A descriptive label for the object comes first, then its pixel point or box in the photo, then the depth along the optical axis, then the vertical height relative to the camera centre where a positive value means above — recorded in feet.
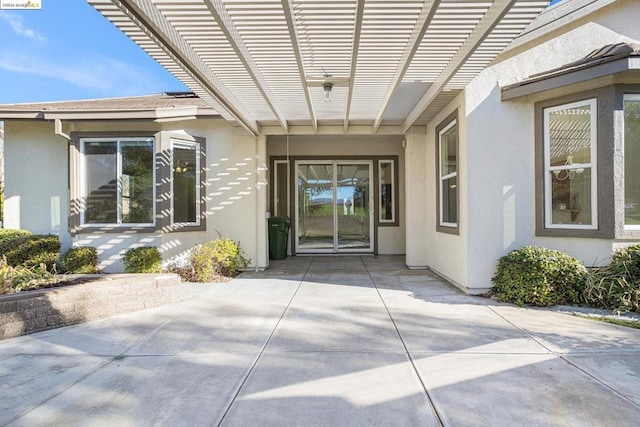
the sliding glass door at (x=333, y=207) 36.35 +0.52
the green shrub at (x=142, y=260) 23.90 -2.99
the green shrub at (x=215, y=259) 24.02 -3.09
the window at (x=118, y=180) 25.57 +2.31
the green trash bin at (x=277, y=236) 33.01 -2.14
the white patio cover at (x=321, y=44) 12.12 +6.56
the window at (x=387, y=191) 35.83 +1.99
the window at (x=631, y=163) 17.76 +2.22
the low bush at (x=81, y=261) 24.32 -3.05
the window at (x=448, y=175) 22.21 +2.27
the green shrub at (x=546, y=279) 17.25 -3.23
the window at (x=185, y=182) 25.99 +2.21
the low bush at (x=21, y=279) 15.17 -2.85
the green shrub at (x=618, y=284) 16.24 -3.34
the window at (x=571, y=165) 18.38 +2.28
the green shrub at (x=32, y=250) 23.45 -2.29
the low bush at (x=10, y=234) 24.71 -1.27
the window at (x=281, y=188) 36.29 +2.40
